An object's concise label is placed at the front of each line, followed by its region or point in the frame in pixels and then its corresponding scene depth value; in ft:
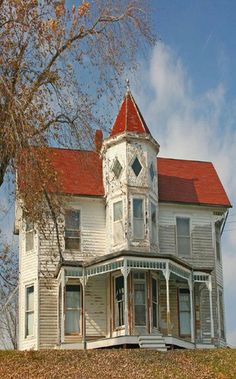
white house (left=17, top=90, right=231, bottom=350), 93.76
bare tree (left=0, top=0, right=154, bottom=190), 58.90
